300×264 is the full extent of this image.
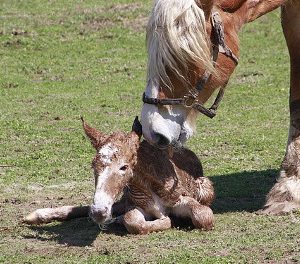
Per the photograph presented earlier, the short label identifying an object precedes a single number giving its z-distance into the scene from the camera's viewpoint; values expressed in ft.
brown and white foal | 40.29
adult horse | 39.75
